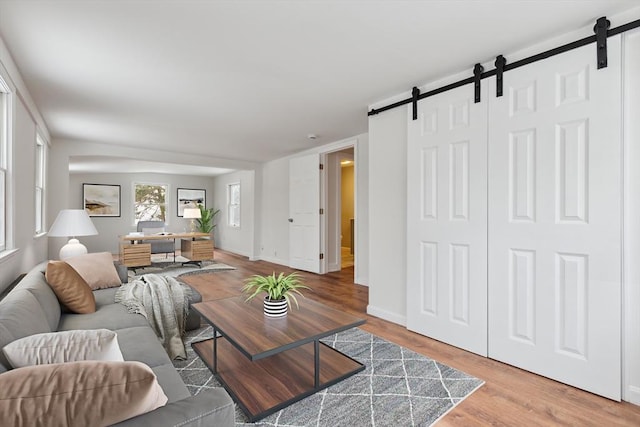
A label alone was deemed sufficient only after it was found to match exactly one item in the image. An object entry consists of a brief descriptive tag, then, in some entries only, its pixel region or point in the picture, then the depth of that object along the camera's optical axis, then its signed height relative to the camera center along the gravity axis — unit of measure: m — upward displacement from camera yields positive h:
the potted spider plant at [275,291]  2.14 -0.53
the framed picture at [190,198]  9.48 +0.46
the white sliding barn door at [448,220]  2.50 -0.05
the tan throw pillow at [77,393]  0.73 -0.44
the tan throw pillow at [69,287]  2.12 -0.50
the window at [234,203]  8.64 +0.28
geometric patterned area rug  1.70 -1.09
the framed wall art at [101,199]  8.39 +0.37
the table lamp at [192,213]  7.54 +0.01
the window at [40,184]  3.94 +0.36
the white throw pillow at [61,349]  1.00 -0.44
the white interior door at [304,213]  5.59 +0.01
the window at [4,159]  2.33 +0.40
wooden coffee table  1.78 -1.05
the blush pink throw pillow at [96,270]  2.76 -0.51
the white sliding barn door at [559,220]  1.90 -0.03
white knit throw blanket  2.41 -0.74
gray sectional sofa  0.90 -0.58
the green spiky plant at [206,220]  9.01 -0.20
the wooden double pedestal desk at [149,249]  5.58 -0.67
